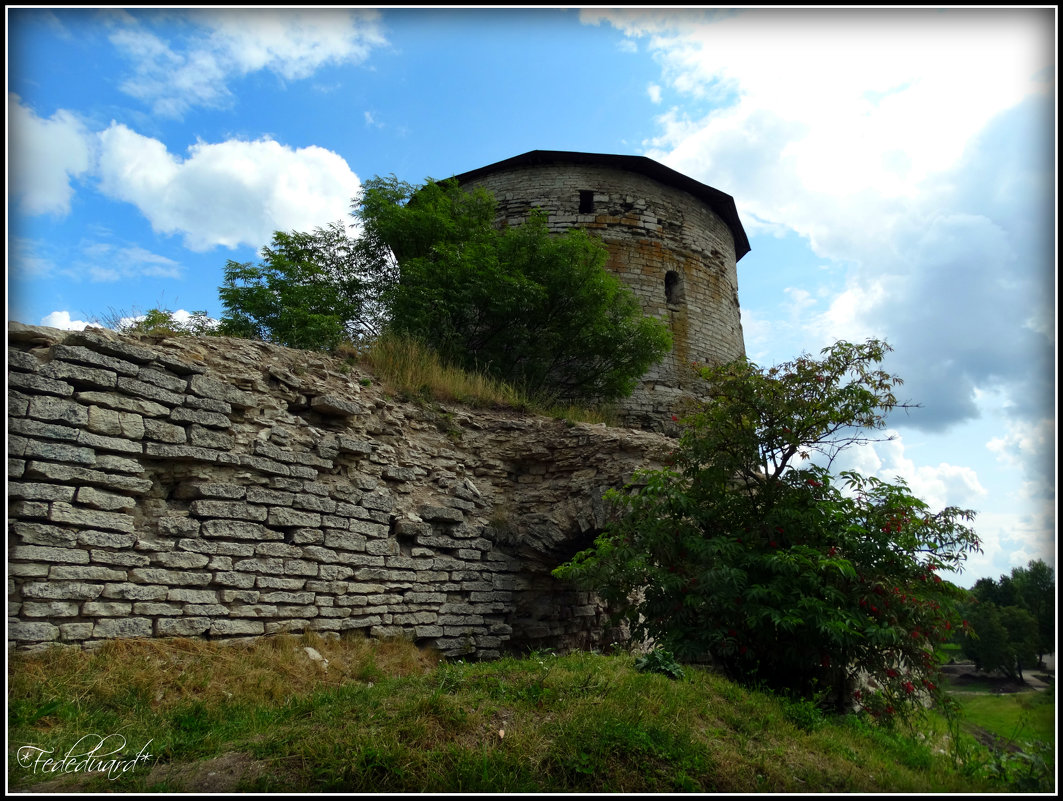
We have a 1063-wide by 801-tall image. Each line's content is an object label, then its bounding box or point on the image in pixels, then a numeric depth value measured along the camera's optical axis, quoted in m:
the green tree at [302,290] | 11.45
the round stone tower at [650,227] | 15.76
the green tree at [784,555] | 5.24
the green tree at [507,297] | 11.16
